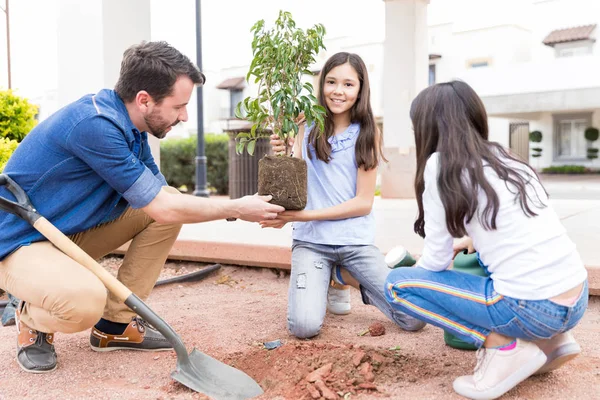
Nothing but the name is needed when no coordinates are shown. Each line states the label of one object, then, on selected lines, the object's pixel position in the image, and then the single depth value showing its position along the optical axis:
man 2.07
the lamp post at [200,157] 10.72
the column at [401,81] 8.59
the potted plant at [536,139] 20.28
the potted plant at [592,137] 18.97
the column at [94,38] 4.33
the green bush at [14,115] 3.89
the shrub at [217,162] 14.91
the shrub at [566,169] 18.62
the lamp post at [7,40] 4.55
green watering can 2.12
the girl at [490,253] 1.76
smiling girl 2.67
